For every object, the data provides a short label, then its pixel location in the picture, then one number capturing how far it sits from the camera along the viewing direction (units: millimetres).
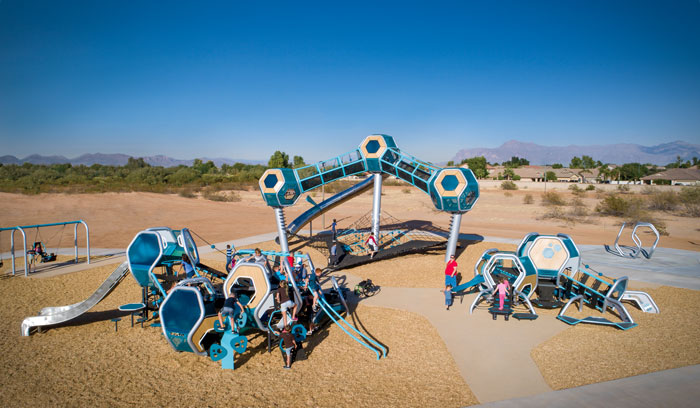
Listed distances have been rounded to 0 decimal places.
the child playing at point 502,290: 11031
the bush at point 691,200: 36062
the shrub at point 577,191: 53912
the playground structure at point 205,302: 7949
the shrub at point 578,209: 36572
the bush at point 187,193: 51047
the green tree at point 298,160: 111875
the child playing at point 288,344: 8203
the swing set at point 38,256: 17078
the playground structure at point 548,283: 11430
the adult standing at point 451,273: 12305
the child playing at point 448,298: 11742
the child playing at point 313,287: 10058
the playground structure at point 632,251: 18922
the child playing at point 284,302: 8508
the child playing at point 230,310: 8203
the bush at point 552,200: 43216
